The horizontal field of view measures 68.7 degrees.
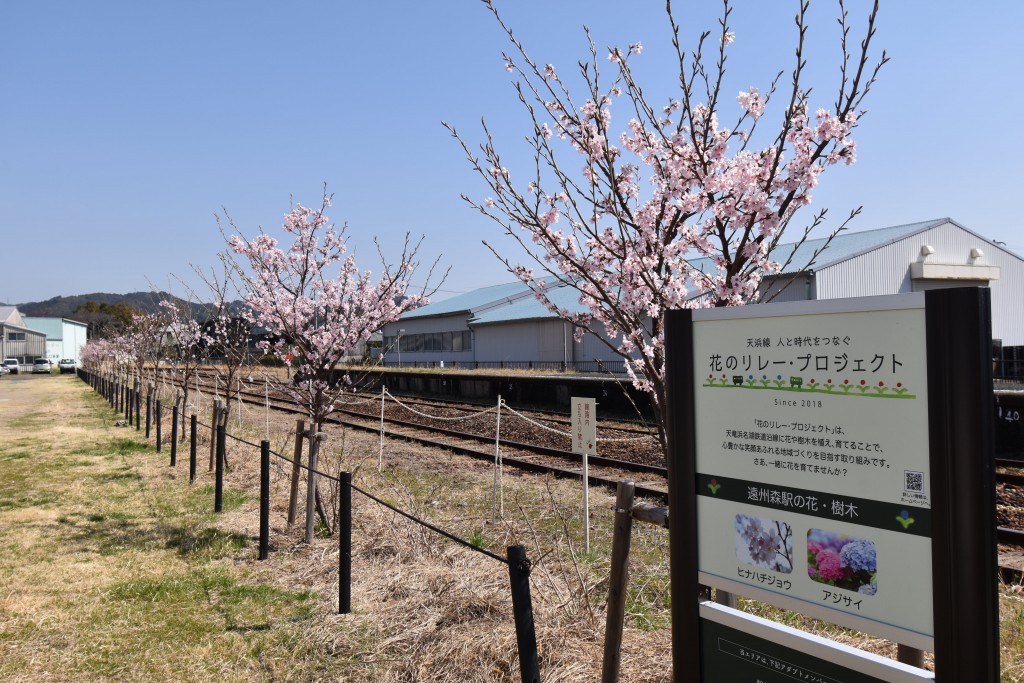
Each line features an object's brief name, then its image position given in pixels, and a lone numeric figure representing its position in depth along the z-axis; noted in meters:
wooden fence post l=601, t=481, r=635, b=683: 3.59
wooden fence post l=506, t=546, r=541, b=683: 3.53
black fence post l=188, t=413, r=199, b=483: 11.63
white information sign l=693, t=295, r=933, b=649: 2.30
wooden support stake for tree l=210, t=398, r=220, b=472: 12.74
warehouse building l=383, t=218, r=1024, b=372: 28.83
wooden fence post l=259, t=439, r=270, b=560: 7.60
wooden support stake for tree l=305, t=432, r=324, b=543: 7.90
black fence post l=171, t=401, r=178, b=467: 13.61
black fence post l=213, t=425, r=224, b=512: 9.70
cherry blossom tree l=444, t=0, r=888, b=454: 4.07
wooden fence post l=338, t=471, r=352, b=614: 5.85
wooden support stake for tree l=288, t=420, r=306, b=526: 8.50
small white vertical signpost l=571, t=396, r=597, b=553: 8.00
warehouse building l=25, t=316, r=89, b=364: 116.25
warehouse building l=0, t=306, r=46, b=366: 104.38
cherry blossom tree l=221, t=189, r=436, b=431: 9.59
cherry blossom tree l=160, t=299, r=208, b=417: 21.08
